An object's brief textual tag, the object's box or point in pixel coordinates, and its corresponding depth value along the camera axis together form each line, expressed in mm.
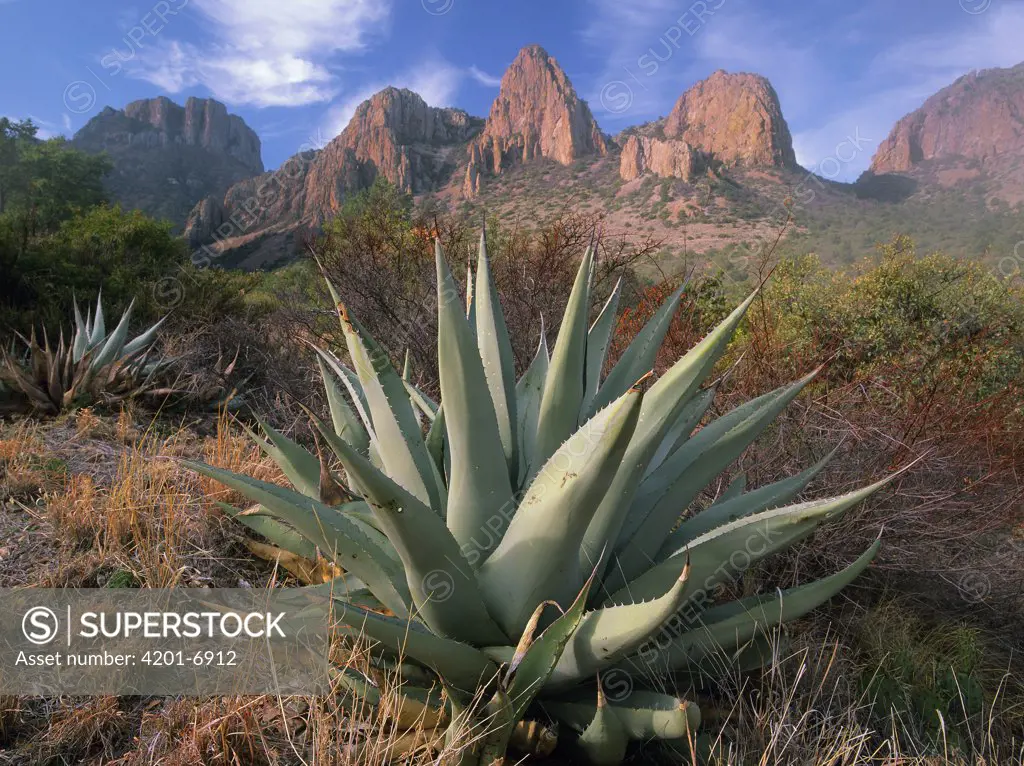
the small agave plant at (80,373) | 5258
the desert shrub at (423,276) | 6941
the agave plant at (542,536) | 1312
